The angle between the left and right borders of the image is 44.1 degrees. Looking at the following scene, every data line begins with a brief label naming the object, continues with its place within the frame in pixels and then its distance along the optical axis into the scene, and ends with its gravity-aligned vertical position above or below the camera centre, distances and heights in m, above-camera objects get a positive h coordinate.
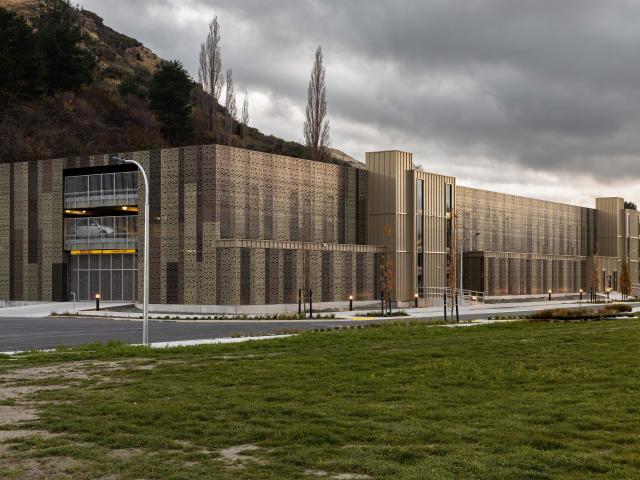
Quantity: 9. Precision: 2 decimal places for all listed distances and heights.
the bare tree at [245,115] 104.69 +19.15
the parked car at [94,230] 60.22 +2.14
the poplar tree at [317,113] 84.31 +15.45
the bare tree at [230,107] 88.69 +18.10
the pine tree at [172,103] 98.69 +19.57
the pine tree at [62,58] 94.38 +24.48
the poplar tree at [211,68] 90.31 +21.81
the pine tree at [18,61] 87.50 +22.15
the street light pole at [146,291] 25.53 -1.15
